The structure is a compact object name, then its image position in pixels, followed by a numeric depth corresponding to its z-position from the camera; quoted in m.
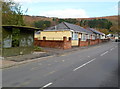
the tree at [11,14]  12.89
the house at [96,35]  37.38
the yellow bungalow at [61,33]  20.23
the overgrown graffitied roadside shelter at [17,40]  9.35
